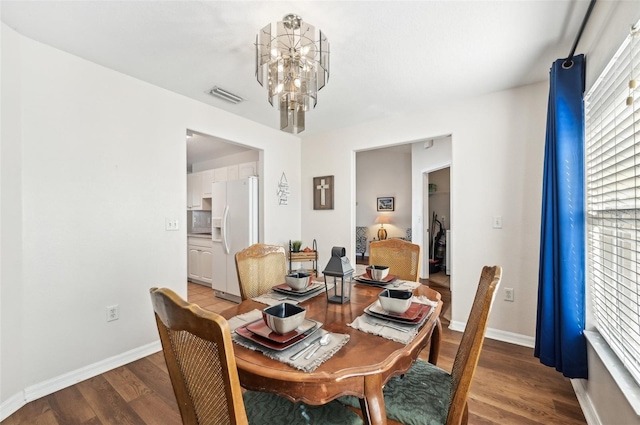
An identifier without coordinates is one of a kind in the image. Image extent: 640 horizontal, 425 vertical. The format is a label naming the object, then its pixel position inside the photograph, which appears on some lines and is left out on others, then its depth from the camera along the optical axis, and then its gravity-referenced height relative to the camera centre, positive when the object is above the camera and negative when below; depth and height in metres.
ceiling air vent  2.61 +1.16
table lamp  6.62 -0.30
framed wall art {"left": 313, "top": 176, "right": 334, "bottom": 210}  3.84 +0.28
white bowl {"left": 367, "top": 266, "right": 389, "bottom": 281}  1.82 -0.40
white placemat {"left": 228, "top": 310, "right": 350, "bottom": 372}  0.88 -0.48
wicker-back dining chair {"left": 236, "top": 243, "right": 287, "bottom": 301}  1.84 -0.40
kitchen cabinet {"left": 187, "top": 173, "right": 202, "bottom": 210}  5.21 +0.41
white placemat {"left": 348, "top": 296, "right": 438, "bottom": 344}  1.07 -0.48
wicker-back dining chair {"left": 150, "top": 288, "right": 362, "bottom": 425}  0.63 -0.41
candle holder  1.40 -0.29
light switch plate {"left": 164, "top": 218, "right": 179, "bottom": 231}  2.58 -0.11
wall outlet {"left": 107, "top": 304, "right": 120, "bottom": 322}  2.21 -0.81
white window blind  1.19 +0.08
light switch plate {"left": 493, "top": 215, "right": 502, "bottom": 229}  2.66 -0.10
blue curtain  1.75 -0.16
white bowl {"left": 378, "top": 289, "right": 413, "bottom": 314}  1.22 -0.40
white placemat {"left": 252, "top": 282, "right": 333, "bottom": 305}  1.50 -0.49
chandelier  1.64 +0.92
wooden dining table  0.84 -0.50
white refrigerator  3.66 -0.19
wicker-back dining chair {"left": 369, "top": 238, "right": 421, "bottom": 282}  2.17 -0.37
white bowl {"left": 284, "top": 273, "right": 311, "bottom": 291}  1.63 -0.41
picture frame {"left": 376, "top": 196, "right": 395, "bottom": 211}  6.71 +0.22
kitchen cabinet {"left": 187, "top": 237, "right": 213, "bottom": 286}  4.49 -0.80
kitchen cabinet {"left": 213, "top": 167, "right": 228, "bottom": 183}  4.76 +0.67
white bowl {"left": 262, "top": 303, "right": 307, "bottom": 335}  1.00 -0.40
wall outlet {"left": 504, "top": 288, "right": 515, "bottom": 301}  2.61 -0.79
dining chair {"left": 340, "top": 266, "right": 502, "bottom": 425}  0.94 -0.76
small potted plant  3.84 -0.48
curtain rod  1.64 +1.08
